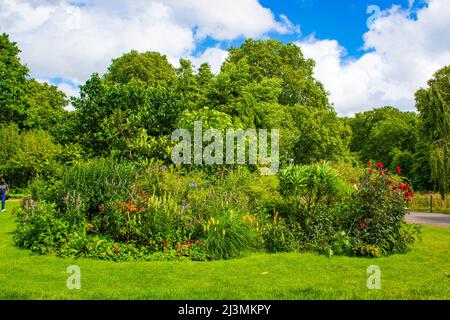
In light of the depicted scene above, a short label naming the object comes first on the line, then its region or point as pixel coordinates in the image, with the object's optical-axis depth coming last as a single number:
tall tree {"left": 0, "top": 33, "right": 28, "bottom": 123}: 34.16
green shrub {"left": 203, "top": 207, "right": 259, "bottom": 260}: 8.62
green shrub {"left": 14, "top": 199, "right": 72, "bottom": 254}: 8.76
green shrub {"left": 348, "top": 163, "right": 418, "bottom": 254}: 9.11
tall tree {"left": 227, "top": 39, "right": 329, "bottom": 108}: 35.75
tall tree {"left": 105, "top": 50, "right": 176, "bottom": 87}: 40.00
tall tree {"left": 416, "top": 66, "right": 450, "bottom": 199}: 23.55
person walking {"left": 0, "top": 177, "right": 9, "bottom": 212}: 18.36
